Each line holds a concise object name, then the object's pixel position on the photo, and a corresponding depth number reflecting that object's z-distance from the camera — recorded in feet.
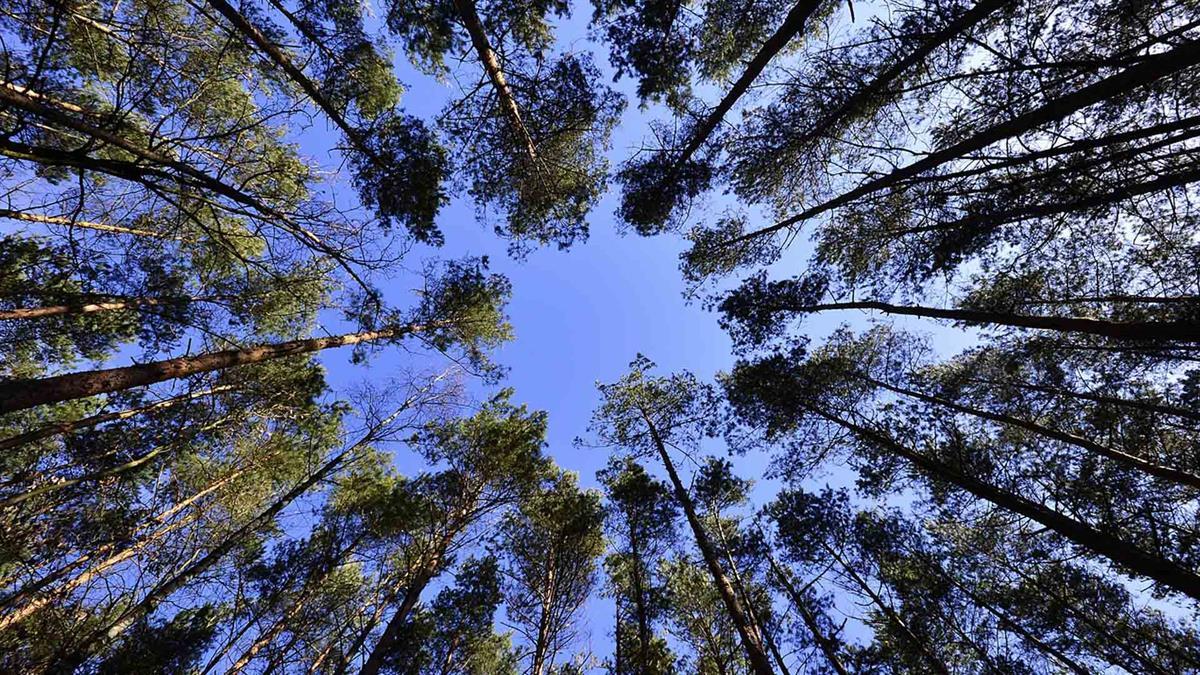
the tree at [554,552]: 31.81
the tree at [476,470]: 32.12
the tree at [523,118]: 23.12
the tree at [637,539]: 34.35
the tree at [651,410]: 39.86
